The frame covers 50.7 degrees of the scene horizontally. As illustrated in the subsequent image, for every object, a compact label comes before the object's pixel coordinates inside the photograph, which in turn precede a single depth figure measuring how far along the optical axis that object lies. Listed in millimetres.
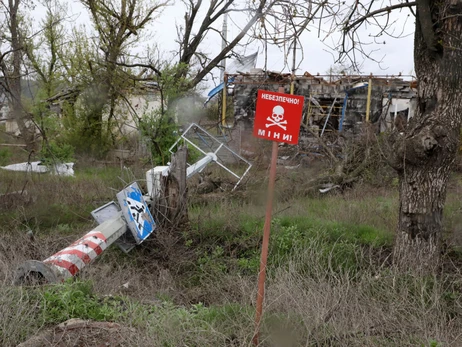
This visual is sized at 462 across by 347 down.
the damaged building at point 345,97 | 19656
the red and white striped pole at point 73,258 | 5043
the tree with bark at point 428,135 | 5594
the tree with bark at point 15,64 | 13417
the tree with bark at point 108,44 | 15048
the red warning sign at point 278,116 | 4047
